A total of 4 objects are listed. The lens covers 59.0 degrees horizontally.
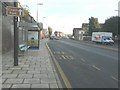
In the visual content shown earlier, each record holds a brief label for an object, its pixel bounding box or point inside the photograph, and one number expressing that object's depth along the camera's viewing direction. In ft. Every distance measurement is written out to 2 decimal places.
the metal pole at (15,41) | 16.67
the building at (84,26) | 185.06
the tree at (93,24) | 134.92
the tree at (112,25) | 92.03
